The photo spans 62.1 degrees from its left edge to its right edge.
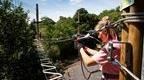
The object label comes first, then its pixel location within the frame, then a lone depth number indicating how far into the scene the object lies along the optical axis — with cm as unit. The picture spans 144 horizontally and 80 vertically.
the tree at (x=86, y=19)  1096
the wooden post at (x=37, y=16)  825
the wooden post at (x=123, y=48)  76
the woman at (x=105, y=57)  95
